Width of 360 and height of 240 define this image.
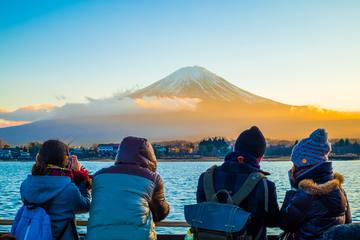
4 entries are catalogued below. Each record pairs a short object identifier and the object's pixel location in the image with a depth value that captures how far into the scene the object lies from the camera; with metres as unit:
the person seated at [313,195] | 3.93
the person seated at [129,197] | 3.99
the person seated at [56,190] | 4.32
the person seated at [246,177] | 3.82
